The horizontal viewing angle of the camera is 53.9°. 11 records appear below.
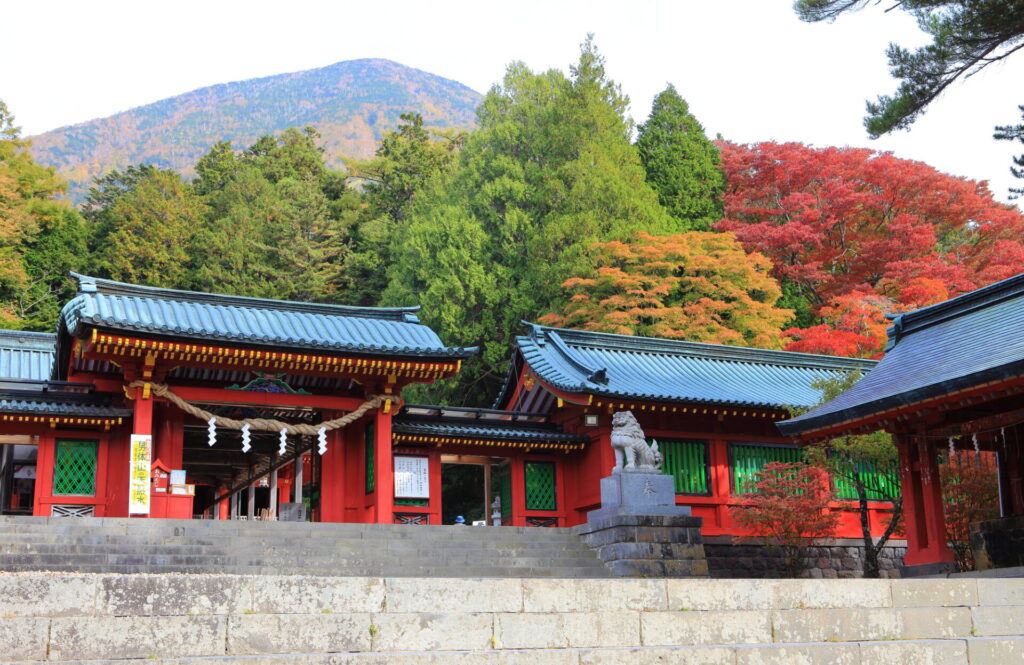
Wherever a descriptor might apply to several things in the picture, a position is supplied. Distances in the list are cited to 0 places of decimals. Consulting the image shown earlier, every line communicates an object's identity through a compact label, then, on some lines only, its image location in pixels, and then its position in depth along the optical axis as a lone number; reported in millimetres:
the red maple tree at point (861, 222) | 33719
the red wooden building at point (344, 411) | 17969
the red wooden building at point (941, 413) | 14195
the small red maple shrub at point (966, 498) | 16359
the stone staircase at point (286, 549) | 13898
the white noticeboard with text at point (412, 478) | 20562
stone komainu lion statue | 16844
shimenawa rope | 18125
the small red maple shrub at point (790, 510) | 19484
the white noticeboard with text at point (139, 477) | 17328
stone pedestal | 15965
